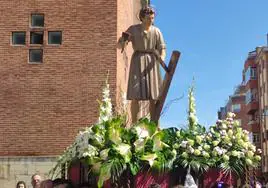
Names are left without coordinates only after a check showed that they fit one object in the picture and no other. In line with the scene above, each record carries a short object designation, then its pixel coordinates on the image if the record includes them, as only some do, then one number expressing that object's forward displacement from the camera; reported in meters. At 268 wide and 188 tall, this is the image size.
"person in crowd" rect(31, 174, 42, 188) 8.10
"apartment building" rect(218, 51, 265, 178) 66.56
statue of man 8.27
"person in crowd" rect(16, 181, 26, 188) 8.72
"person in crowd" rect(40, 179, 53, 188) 6.69
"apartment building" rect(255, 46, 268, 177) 60.56
